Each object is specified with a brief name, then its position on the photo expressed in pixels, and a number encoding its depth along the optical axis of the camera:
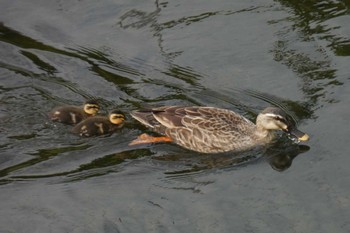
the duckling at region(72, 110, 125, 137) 14.35
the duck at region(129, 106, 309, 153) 14.29
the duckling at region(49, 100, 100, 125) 14.68
